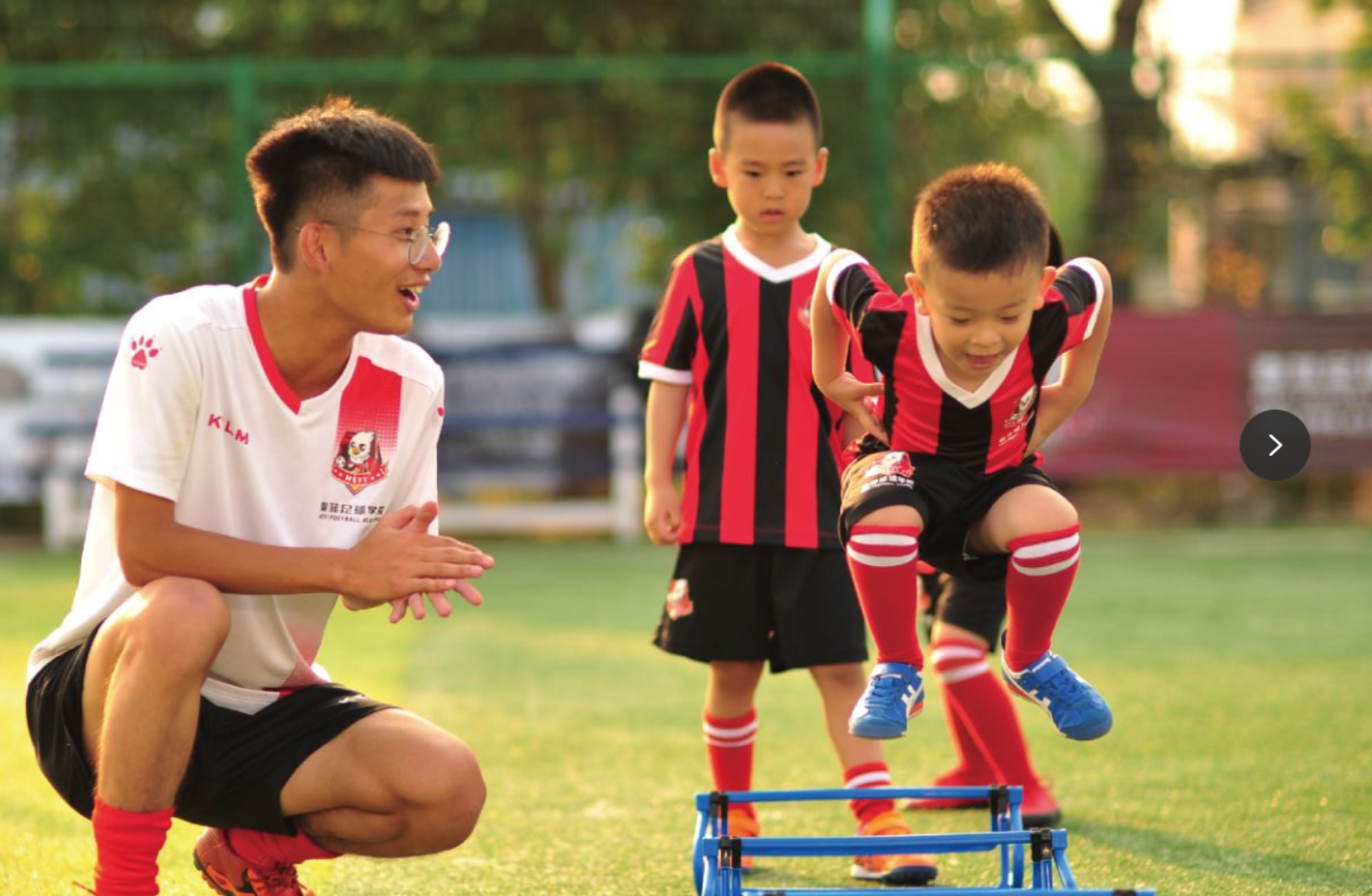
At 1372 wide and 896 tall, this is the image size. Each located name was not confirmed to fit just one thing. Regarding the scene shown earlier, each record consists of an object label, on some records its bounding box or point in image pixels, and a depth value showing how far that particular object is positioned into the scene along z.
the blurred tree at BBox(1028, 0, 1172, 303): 24.22
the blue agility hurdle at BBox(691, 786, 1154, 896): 6.01
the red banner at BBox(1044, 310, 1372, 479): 22.91
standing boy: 8.34
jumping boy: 6.42
